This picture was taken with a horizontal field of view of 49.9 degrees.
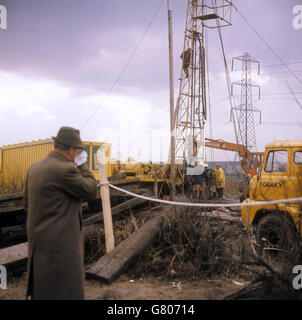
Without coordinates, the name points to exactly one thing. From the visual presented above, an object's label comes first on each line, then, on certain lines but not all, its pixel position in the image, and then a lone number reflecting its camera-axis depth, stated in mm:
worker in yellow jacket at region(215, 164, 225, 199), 15594
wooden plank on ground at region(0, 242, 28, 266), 4949
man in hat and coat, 2879
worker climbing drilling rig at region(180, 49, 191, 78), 17797
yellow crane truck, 5879
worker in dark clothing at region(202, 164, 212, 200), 15449
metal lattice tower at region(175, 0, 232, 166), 17359
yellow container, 13372
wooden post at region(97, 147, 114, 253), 5117
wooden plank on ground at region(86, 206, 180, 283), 4663
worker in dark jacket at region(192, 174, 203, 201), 13742
